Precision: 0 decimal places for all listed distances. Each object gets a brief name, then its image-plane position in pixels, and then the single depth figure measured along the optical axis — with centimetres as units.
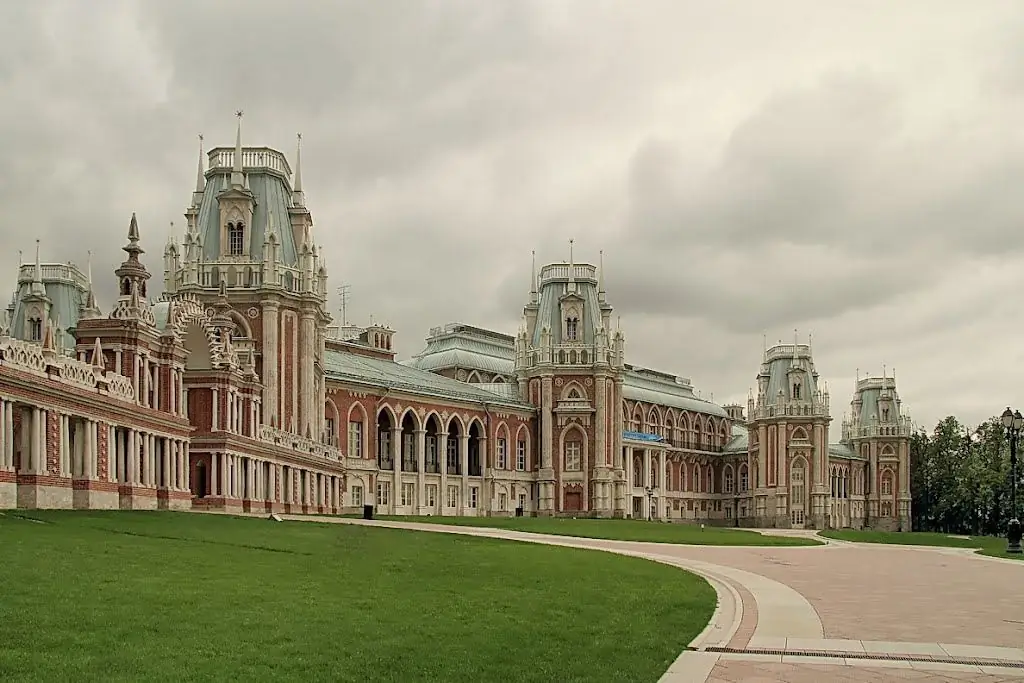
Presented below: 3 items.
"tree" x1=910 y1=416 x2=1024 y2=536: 10056
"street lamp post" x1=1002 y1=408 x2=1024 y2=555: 4200
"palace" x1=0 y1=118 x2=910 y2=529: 3669
